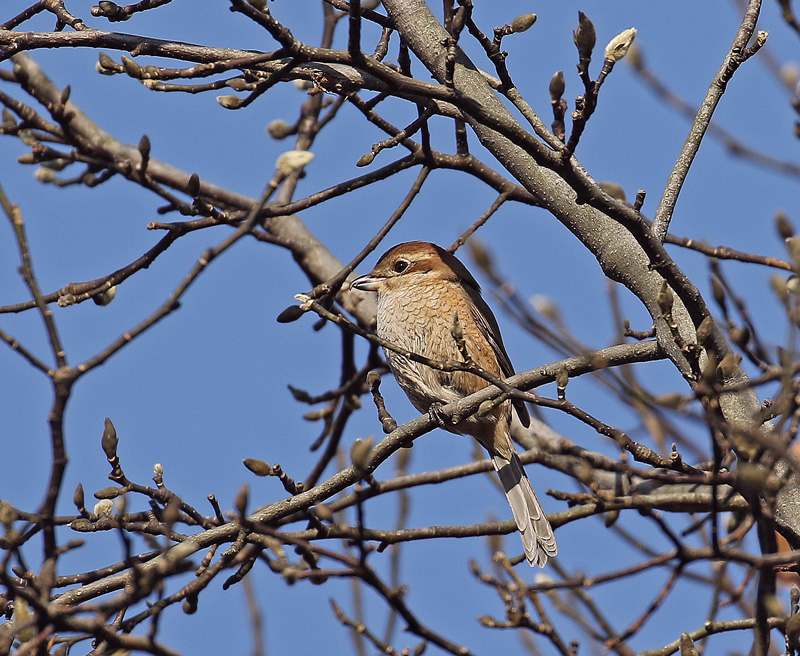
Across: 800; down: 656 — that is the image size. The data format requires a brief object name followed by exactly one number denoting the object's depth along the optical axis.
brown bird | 9.31
